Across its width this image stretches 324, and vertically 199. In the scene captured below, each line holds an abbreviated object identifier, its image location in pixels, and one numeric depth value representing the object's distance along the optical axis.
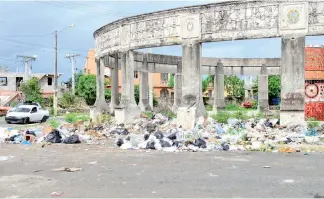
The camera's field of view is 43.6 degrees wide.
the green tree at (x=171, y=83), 54.42
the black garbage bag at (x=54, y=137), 13.28
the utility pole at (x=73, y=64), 50.84
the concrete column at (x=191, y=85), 16.06
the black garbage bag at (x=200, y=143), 11.33
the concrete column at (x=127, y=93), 18.72
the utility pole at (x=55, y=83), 34.28
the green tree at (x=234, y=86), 58.25
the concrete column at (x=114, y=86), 22.12
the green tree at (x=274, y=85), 51.50
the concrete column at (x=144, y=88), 25.92
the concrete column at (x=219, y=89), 25.94
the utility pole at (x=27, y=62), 57.00
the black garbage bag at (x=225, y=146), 11.19
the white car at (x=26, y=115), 26.44
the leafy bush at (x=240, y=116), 17.41
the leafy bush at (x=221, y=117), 16.41
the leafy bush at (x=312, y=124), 14.23
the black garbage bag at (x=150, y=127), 16.07
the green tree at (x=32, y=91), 43.50
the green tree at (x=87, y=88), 45.36
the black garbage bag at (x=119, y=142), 12.11
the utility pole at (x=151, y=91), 34.19
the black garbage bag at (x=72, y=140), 13.08
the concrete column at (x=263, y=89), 28.30
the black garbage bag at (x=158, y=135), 12.15
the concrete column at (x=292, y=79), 14.33
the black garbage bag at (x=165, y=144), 11.47
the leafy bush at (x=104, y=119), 19.28
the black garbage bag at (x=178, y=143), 11.44
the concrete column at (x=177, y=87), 27.79
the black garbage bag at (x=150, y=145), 11.45
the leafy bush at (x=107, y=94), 43.56
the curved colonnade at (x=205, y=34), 14.36
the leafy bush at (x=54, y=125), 16.92
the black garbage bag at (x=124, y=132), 15.12
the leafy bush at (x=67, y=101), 42.84
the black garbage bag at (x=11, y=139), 14.18
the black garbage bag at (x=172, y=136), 12.15
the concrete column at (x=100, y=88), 21.73
